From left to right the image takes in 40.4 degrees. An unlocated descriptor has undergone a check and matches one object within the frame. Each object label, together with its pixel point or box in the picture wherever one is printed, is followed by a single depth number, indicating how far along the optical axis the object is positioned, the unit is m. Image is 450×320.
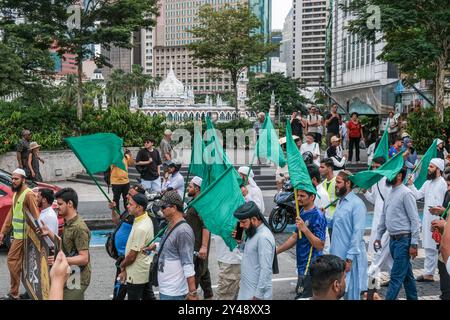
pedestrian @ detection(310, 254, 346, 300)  3.94
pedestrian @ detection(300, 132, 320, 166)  14.32
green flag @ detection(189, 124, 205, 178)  9.20
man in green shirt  5.90
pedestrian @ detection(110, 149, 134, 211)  13.09
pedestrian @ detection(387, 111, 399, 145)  19.33
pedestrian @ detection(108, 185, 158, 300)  6.56
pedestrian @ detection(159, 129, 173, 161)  16.02
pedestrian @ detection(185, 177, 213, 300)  7.21
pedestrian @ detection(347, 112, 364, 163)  19.77
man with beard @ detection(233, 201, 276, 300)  5.61
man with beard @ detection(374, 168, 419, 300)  7.11
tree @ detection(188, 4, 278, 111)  33.53
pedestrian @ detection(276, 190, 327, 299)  6.23
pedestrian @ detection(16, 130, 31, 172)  15.98
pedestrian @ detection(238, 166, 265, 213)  8.73
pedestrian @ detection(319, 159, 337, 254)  8.46
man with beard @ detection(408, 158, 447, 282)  8.71
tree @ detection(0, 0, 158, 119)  20.70
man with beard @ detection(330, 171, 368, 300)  6.37
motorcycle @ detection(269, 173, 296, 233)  11.90
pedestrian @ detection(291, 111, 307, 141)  19.09
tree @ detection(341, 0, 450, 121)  19.19
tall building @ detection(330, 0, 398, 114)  36.19
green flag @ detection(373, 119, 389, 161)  9.48
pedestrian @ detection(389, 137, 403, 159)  14.63
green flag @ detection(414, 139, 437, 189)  9.62
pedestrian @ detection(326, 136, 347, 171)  14.06
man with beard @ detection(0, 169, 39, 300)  7.50
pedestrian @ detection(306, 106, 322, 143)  20.05
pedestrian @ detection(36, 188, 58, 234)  6.99
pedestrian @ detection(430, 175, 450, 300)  6.82
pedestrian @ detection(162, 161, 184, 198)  11.20
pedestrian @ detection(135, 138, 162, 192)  13.82
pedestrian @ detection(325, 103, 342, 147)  18.91
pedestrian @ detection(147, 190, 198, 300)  5.77
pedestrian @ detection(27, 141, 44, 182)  15.59
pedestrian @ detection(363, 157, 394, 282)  8.00
